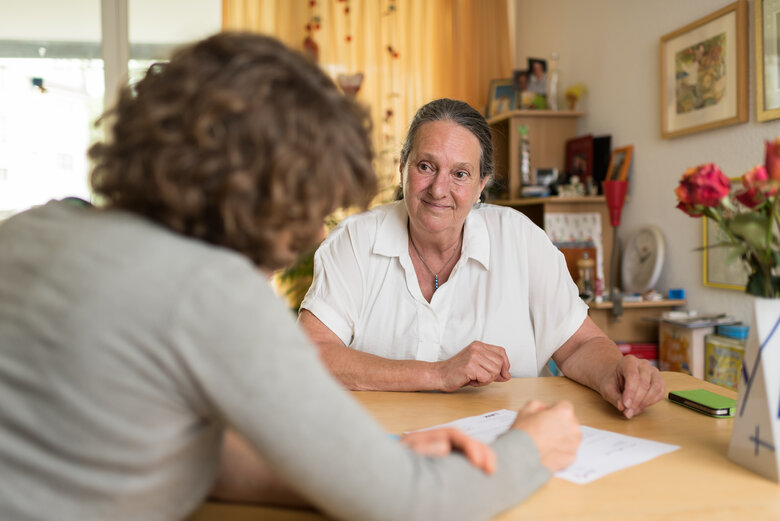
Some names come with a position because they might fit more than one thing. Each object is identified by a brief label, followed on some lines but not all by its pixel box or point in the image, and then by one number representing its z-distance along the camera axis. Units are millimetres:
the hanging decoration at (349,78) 4180
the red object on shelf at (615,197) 3090
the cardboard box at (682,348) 2553
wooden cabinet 2908
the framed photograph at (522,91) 3732
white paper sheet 922
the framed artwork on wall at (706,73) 2445
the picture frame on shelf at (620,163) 3197
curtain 4270
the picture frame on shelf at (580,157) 3439
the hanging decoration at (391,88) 4329
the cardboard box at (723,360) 2398
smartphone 1196
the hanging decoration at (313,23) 4262
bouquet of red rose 901
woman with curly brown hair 567
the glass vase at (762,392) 902
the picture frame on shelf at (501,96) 4023
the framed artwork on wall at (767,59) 2258
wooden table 812
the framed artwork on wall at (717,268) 2477
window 3428
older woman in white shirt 1673
